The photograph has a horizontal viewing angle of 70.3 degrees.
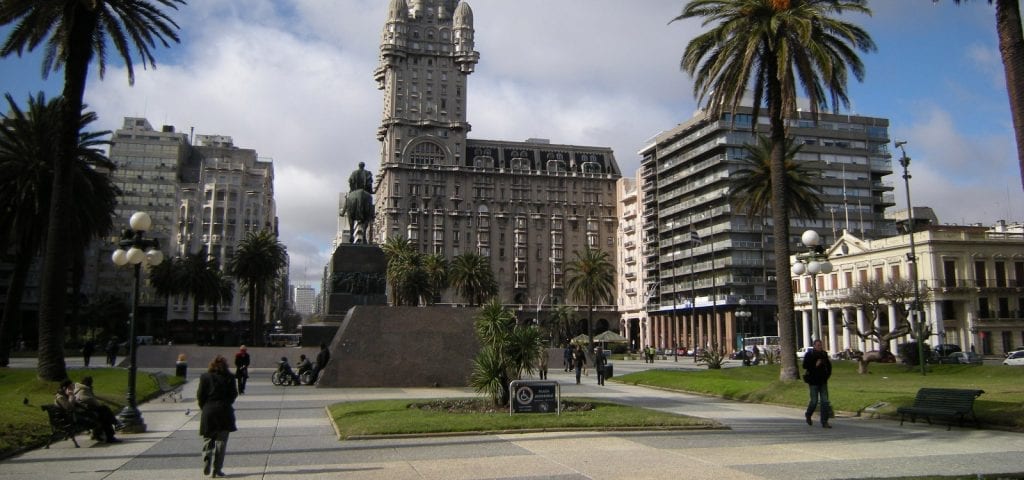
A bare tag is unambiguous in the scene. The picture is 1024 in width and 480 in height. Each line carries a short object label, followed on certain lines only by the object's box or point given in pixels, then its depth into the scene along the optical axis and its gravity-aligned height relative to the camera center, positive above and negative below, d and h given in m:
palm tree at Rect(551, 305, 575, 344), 101.44 +0.86
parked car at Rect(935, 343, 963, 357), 46.41 -1.76
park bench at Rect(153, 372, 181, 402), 23.22 -2.11
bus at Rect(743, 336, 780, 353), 67.03 -1.77
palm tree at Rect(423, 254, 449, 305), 81.12 +6.18
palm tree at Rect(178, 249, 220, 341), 77.12 +5.44
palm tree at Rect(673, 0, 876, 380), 24.78 +9.31
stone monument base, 27.23 -0.78
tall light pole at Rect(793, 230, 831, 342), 20.56 +1.91
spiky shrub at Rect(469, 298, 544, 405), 17.72 -0.65
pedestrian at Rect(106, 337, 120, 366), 44.28 -1.35
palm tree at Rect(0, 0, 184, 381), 23.91 +8.93
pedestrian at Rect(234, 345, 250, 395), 24.95 -1.30
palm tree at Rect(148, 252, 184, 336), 79.44 +5.78
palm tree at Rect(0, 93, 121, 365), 37.16 +7.98
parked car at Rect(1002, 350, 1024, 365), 43.56 -2.17
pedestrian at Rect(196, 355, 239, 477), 10.35 -1.21
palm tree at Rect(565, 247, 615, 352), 77.25 +5.45
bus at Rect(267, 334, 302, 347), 110.48 -1.44
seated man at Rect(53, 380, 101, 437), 13.63 -1.53
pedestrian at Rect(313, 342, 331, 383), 27.30 -1.08
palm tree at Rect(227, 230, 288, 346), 70.06 +6.60
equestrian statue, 33.00 +5.32
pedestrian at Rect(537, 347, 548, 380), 24.53 -1.35
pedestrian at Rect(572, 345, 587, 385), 32.22 -1.45
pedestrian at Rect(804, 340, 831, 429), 15.37 -1.09
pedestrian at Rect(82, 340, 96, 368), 40.38 -1.11
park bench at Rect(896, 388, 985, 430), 14.91 -1.69
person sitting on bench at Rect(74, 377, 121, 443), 13.78 -1.49
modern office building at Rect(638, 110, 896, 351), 92.44 +14.89
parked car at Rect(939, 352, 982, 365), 44.51 -2.19
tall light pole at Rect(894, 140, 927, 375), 41.75 +8.37
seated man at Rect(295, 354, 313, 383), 28.73 -1.52
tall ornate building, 119.19 +24.56
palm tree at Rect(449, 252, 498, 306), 80.31 +5.59
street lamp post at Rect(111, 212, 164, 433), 15.32 +1.73
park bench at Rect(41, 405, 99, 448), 13.55 -1.71
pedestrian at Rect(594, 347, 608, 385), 30.67 -1.61
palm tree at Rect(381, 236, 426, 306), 74.75 +5.66
